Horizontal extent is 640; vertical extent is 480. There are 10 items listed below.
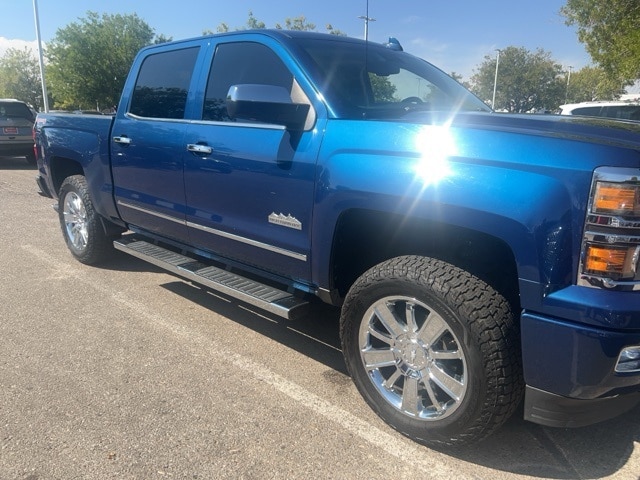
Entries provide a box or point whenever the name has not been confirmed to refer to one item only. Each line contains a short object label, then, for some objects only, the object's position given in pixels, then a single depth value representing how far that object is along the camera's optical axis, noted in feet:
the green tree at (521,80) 169.37
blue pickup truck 6.59
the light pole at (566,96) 179.73
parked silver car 34.73
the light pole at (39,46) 82.28
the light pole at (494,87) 153.65
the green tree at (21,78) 179.11
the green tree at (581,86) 176.76
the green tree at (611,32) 39.60
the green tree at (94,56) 101.30
